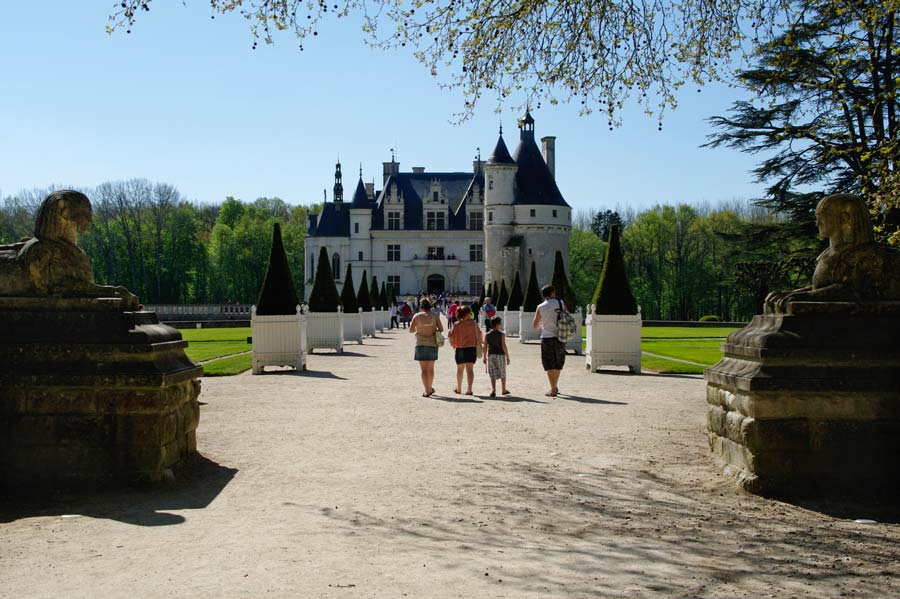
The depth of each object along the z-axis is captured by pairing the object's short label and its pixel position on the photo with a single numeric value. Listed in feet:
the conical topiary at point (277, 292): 57.77
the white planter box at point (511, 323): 108.47
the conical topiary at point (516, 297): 110.33
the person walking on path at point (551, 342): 42.65
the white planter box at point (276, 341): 55.57
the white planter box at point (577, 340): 77.20
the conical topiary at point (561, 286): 85.39
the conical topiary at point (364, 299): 117.91
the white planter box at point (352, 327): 93.04
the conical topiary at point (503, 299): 133.27
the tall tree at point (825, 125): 37.78
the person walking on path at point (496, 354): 42.88
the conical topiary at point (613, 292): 57.47
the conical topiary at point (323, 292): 77.25
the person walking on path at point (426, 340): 42.50
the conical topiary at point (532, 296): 95.40
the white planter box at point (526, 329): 95.20
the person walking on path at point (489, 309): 89.56
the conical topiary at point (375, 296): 138.10
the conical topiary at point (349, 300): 94.89
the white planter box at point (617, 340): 56.13
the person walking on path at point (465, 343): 44.19
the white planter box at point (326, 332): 76.13
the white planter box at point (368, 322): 109.19
